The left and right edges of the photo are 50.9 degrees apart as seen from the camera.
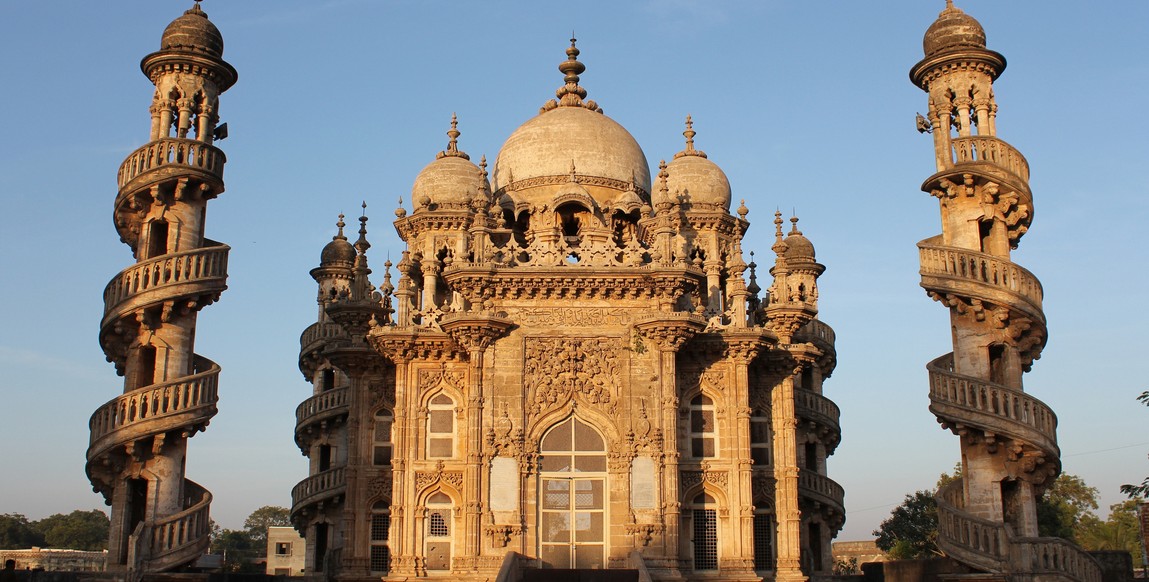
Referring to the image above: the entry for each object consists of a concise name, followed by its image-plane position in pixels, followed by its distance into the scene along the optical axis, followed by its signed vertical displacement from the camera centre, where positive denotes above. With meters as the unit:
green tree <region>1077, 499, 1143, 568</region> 54.44 +1.12
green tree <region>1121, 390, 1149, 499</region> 26.94 +1.45
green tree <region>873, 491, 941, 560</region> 59.06 +1.36
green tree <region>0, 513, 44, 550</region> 93.31 +2.33
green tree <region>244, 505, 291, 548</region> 123.06 +4.31
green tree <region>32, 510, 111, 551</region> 95.81 +2.56
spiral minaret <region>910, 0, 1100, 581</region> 25.19 +4.77
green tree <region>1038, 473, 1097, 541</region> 54.39 +2.44
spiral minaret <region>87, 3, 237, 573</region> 25.47 +5.24
